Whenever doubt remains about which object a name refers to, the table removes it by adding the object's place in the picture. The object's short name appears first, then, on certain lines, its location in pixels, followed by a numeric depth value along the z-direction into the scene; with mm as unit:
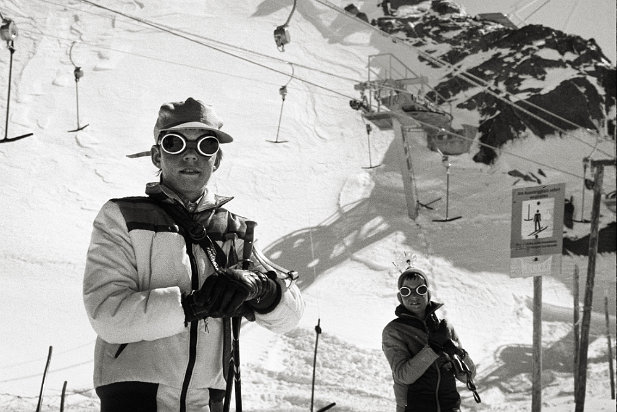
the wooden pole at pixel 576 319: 11414
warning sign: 7270
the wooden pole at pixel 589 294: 9703
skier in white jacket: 2016
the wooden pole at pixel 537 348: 7637
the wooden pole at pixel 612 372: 11449
